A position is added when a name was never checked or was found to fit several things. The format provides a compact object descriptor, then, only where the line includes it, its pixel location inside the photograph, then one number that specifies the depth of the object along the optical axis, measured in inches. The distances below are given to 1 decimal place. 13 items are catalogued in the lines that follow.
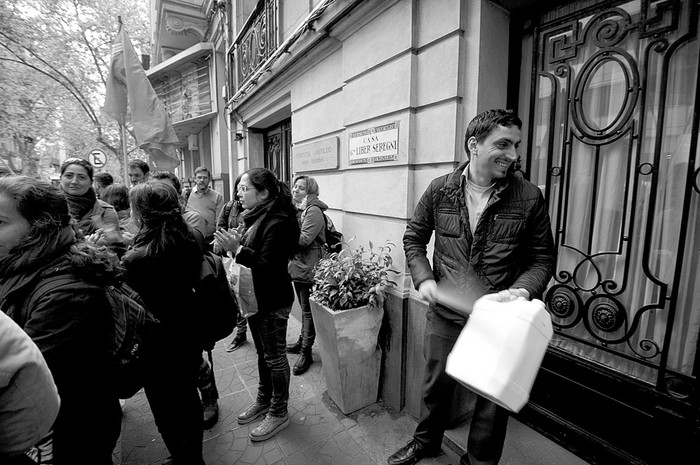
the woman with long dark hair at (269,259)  100.0
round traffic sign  399.5
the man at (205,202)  203.2
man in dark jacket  74.4
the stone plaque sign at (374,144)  118.7
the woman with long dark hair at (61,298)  54.5
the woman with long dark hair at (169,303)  79.6
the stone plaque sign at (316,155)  164.1
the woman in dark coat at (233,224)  160.6
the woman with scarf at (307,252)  139.9
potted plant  111.6
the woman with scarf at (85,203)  121.8
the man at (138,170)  200.1
